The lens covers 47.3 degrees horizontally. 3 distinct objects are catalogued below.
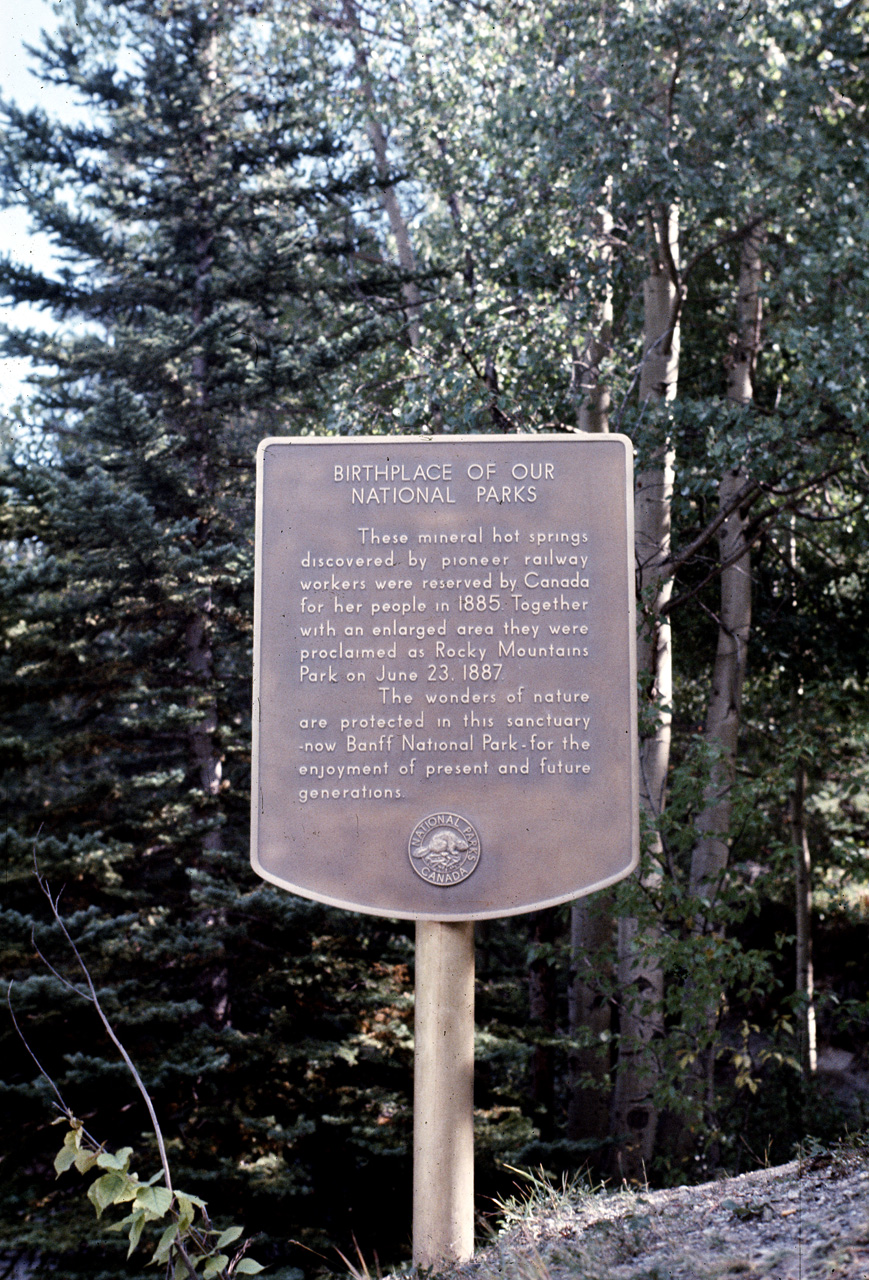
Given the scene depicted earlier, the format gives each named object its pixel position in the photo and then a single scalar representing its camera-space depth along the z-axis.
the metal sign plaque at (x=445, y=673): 3.66
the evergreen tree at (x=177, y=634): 7.91
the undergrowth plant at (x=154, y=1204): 2.80
